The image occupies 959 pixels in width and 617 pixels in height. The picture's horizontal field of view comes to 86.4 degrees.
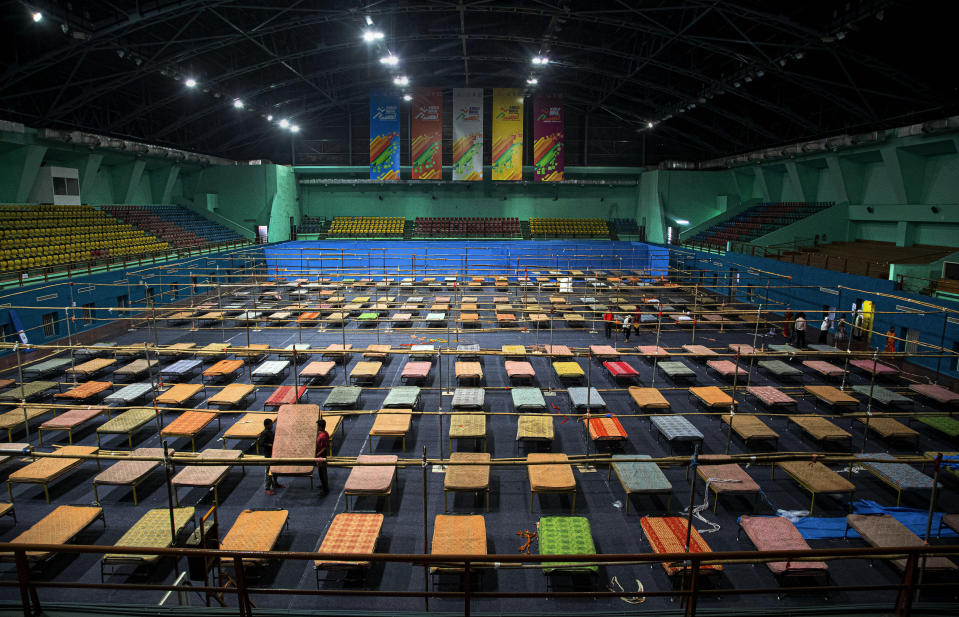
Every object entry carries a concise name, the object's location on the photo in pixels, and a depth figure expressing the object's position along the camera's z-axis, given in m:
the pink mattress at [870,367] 13.32
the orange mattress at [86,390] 12.00
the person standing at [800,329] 16.61
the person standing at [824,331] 17.25
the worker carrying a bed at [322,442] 8.61
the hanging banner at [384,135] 35.53
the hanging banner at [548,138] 35.81
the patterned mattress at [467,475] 8.09
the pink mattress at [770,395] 11.78
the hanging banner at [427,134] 35.19
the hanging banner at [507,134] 35.47
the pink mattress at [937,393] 11.79
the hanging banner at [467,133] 35.38
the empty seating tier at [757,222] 28.56
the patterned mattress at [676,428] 9.91
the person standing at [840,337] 17.16
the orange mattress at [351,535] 6.71
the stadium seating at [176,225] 29.16
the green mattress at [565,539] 6.55
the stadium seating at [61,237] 19.95
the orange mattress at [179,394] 11.77
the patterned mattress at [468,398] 11.48
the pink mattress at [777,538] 6.45
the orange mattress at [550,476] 8.05
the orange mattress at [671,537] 6.56
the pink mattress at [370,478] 8.02
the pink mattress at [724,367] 14.02
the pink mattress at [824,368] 13.65
